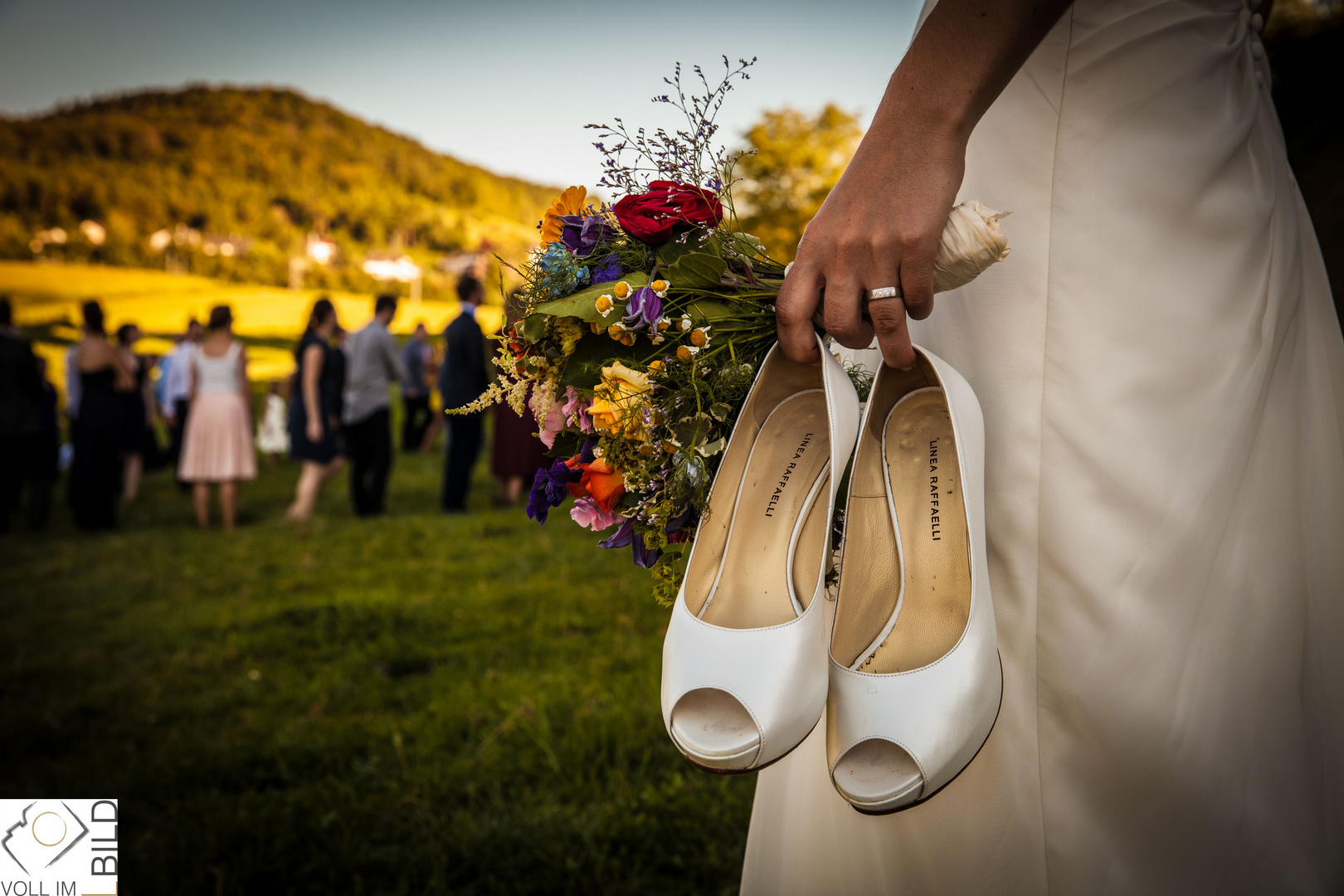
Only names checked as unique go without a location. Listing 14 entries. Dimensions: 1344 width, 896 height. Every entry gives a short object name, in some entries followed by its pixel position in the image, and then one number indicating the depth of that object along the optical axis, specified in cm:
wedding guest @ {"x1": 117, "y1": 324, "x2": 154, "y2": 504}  995
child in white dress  1423
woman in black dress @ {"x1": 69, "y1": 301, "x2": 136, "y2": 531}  895
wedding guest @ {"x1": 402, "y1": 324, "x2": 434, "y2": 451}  1322
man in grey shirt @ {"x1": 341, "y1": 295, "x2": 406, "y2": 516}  898
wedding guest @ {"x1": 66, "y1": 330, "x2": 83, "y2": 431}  961
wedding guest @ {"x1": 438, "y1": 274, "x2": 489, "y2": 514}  810
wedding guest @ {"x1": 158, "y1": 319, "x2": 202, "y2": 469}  1207
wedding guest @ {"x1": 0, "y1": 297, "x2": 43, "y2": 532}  862
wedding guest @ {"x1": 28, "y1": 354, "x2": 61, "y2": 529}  905
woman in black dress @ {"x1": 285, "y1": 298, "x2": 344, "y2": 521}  862
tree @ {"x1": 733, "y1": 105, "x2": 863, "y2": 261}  1759
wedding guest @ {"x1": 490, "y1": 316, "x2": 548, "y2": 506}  896
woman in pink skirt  874
